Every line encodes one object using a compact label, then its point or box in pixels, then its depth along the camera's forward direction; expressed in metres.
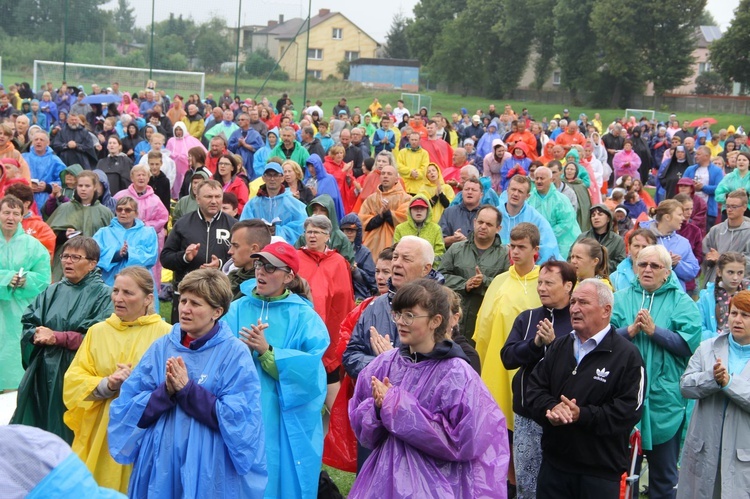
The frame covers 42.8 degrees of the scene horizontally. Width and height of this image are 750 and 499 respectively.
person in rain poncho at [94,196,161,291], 8.88
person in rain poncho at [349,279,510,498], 4.27
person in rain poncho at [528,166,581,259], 11.05
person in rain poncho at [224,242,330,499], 5.64
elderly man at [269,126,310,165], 14.89
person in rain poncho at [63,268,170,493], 5.47
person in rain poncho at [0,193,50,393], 7.88
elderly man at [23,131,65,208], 13.26
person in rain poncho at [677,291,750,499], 5.60
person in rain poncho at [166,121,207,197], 16.77
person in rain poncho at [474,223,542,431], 6.82
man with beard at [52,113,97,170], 16.34
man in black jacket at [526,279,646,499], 5.22
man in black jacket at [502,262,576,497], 5.92
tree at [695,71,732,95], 78.62
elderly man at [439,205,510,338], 7.85
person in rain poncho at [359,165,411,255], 11.50
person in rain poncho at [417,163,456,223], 12.60
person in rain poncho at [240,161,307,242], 9.91
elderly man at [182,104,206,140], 22.92
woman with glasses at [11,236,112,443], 6.08
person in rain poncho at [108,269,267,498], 4.74
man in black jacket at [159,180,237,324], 8.59
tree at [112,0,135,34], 33.25
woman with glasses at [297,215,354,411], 8.15
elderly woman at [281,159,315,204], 11.67
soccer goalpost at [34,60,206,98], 32.78
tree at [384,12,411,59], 98.31
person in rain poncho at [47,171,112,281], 9.66
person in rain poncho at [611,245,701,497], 6.28
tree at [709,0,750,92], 59.22
